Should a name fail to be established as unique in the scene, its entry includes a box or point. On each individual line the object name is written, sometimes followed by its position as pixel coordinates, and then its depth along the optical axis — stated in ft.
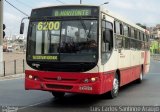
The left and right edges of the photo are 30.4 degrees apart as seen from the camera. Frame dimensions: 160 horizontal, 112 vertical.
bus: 27.96
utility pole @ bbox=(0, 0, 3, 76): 67.08
